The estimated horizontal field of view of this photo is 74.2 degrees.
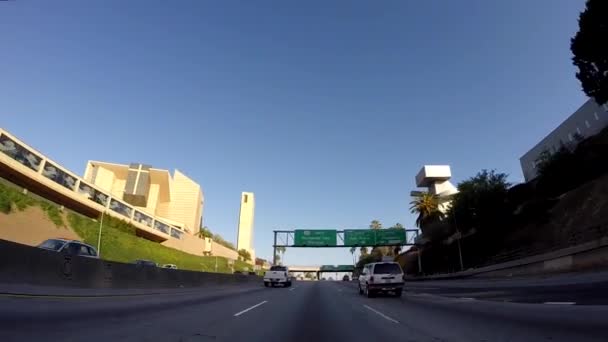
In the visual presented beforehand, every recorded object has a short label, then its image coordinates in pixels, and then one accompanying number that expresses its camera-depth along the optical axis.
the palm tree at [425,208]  77.59
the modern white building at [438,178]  95.19
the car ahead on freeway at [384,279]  21.98
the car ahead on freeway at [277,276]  39.50
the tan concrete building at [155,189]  96.19
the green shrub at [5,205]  35.47
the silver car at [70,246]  18.80
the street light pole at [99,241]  49.06
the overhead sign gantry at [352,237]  63.12
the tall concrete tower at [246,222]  153.75
